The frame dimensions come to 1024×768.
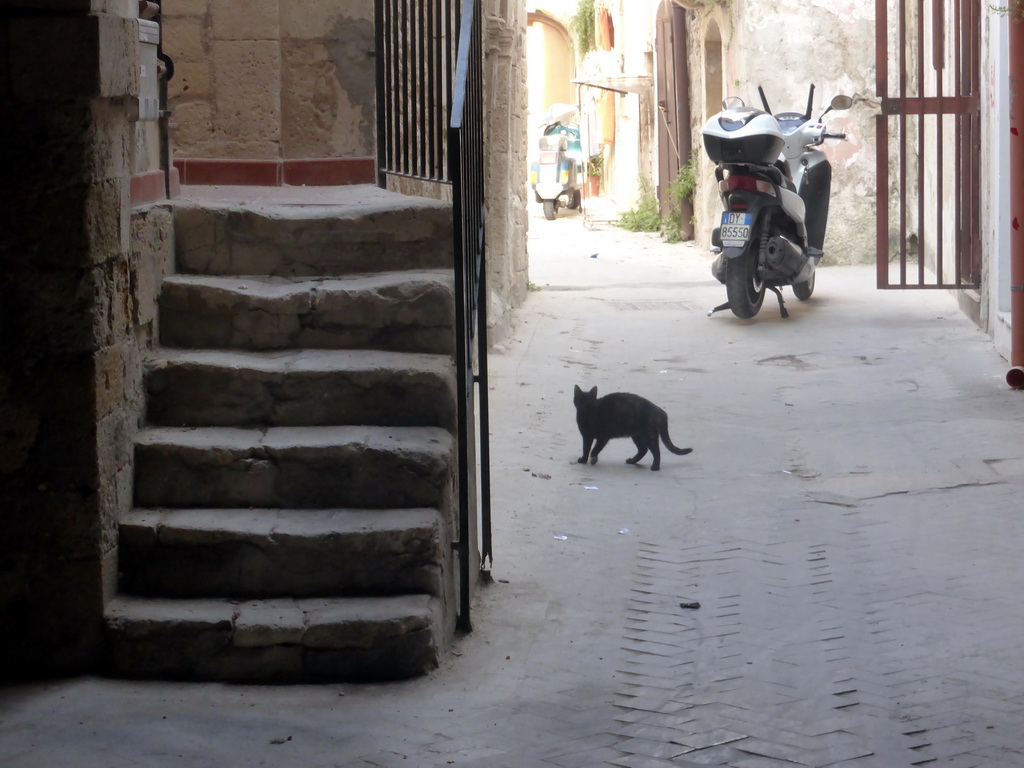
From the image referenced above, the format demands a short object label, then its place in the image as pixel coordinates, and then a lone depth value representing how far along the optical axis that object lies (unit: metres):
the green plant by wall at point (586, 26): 29.97
